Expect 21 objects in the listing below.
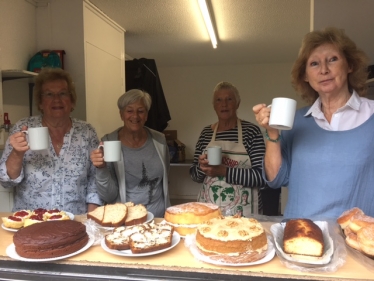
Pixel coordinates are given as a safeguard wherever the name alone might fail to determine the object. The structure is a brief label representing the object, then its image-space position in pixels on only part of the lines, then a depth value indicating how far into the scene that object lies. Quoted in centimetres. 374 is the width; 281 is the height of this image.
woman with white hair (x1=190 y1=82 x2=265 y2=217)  204
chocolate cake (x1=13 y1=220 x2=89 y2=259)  91
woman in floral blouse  176
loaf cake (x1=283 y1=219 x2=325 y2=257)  85
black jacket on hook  397
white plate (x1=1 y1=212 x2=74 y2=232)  115
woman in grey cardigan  190
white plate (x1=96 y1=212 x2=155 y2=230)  117
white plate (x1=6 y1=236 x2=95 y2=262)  90
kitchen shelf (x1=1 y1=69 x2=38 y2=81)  241
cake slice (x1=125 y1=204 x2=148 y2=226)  120
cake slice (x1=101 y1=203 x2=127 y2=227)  118
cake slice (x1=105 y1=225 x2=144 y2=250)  95
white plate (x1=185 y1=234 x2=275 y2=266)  86
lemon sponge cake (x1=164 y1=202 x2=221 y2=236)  110
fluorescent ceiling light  302
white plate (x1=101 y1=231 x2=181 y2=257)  91
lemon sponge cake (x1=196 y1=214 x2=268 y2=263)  87
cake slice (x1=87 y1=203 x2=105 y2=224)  120
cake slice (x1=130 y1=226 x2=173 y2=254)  92
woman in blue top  122
